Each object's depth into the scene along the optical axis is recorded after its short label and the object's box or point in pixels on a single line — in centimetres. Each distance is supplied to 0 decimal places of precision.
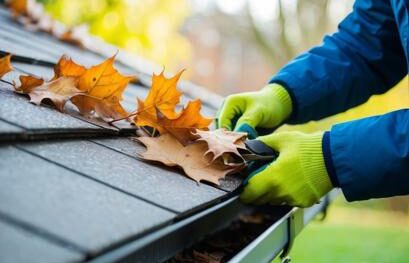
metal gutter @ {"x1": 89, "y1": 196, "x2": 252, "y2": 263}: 71
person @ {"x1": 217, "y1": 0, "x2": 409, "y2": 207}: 145
